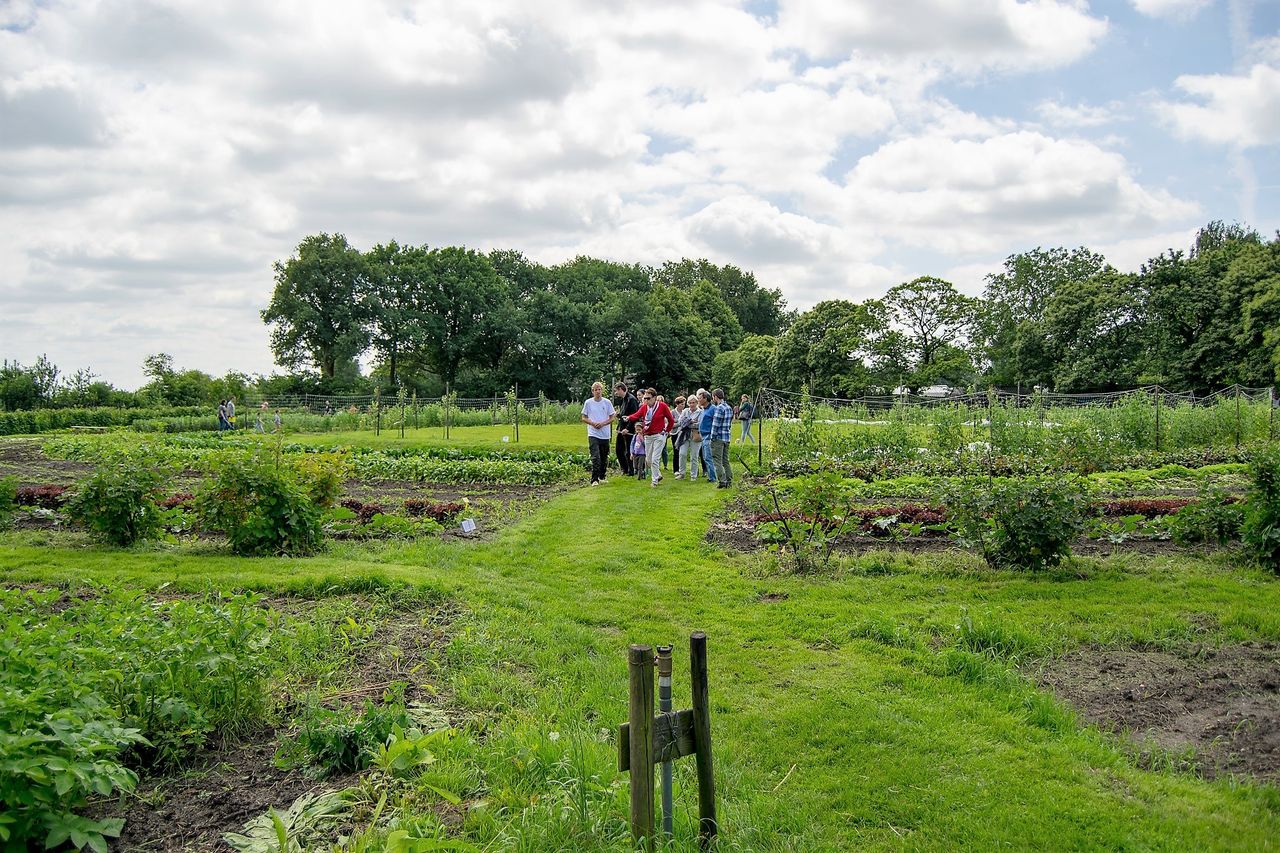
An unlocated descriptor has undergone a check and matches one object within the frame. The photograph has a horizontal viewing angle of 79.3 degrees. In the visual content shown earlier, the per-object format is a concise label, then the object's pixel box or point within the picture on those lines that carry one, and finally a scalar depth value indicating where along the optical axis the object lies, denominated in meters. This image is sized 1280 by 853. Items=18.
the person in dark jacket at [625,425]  14.80
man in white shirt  13.91
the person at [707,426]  13.88
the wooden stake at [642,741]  2.72
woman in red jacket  14.02
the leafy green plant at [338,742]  3.72
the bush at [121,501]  8.53
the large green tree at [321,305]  50.09
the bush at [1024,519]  7.17
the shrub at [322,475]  8.95
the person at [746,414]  20.88
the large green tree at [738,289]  78.88
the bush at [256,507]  8.28
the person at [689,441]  14.61
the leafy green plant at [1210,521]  8.21
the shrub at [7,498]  9.66
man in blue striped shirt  13.73
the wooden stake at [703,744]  2.98
